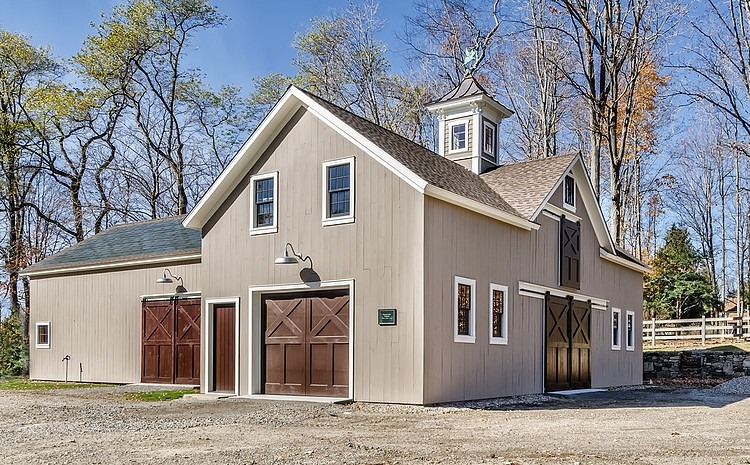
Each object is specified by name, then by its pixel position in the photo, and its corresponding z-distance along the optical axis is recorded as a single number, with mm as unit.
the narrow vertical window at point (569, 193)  20312
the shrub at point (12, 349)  25578
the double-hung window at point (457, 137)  21891
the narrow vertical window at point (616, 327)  23812
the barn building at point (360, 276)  14898
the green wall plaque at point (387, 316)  14695
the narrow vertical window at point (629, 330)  24750
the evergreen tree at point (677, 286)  36875
